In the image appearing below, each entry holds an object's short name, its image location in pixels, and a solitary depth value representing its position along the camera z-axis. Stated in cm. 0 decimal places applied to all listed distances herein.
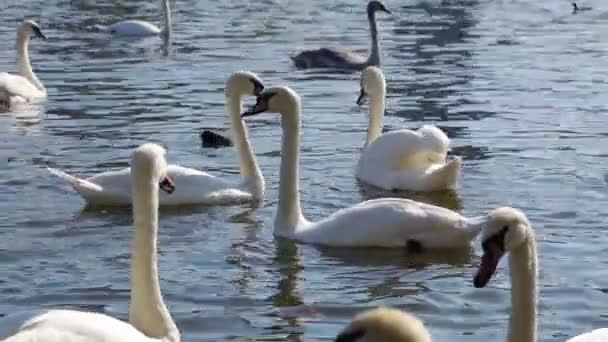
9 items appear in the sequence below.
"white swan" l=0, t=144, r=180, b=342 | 691
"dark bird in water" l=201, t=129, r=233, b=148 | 1488
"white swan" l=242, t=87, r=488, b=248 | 1039
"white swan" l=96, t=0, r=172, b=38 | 2961
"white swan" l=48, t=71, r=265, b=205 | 1213
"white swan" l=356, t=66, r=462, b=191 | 1269
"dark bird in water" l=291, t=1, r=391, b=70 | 2305
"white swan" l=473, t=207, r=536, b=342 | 654
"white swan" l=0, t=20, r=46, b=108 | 1936
